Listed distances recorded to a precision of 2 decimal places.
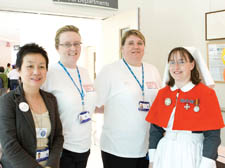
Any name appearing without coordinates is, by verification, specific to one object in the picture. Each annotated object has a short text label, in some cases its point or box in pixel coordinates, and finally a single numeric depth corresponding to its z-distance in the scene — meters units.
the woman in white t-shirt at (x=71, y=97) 1.72
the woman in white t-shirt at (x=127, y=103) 1.93
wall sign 3.10
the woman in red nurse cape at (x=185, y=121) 1.47
